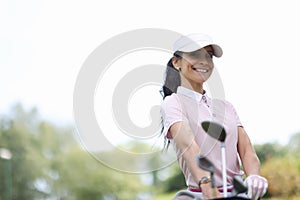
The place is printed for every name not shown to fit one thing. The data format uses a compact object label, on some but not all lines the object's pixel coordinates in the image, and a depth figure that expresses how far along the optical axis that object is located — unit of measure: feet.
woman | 10.03
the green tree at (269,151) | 66.13
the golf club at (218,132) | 8.95
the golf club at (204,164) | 8.73
